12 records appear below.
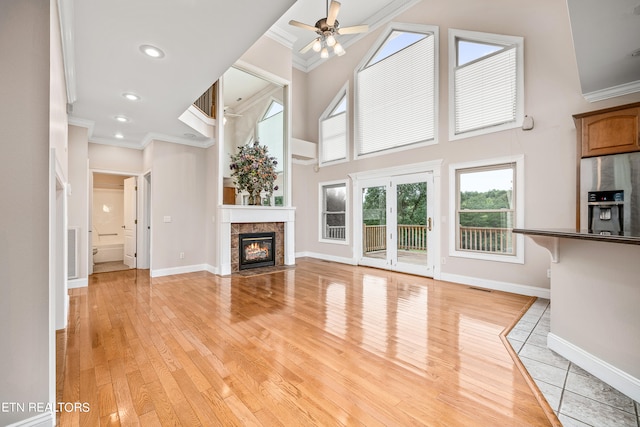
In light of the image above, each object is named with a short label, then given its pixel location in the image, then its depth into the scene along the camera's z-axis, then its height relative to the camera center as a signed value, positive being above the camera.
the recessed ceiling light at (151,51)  2.69 +1.63
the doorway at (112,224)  6.41 -0.29
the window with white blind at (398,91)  5.41 +2.66
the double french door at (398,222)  5.45 -0.20
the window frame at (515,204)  4.23 +0.14
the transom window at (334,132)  7.13 +2.19
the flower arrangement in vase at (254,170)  5.79 +0.91
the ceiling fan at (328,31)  4.60 +3.18
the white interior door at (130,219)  6.21 -0.15
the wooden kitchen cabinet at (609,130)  3.08 +0.98
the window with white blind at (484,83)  4.31 +2.20
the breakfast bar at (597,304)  1.84 -0.69
